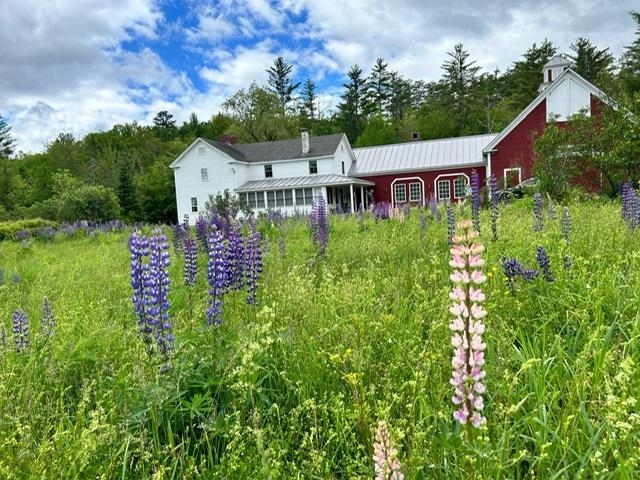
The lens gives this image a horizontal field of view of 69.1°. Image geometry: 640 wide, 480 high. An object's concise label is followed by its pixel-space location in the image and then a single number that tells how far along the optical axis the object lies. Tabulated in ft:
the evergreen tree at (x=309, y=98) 200.71
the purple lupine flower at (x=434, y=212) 29.11
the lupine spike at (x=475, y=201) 18.89
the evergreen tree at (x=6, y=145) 190.83
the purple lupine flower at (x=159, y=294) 8.51
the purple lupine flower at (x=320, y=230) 21.05
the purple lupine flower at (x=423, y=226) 21.90
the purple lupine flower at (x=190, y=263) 13.99
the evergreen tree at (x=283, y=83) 201.05
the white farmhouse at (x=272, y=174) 112.37
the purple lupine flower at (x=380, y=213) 36.12
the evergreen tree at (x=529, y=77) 155.94
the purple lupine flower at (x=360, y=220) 31.66
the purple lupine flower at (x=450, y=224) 18.07
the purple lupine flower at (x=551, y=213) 21.09
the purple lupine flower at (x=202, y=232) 23.55
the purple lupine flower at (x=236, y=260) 11.74
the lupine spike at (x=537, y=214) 18.10
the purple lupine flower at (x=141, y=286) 9.19
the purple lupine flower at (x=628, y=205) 17.51
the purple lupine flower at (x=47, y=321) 10.47
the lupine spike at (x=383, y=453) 3.84
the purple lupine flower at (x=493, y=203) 16.98
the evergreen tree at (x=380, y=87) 189.57
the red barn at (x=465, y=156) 81.97
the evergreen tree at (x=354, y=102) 186.60
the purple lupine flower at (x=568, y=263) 11.46
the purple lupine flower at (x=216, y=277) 9.70
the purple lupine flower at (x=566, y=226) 14.79
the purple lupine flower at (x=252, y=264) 11.39
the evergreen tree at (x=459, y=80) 168.66
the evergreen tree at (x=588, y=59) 153.99
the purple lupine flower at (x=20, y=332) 10.09
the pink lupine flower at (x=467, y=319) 3.98
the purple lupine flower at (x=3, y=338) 9.51
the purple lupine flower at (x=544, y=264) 10.85
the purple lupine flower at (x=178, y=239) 24.90
